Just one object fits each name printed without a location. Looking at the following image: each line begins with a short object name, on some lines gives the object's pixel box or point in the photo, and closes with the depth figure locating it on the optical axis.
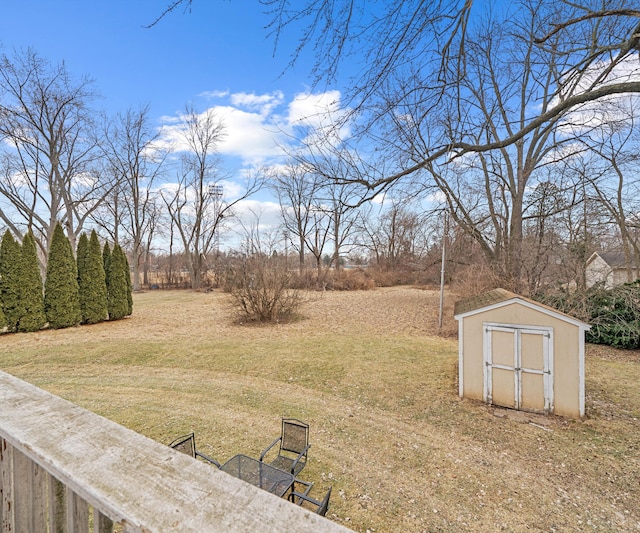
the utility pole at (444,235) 9.44
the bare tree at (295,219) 24.06
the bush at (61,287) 9.00
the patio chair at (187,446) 2.60
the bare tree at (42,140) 13.76
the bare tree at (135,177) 19.14
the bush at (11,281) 8.24
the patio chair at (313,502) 2.12
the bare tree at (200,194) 21.78
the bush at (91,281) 9.74
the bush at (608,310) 7.37
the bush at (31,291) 8.48
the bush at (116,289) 10.45
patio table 2.45
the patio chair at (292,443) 2.98
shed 4.26
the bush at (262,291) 9.96
